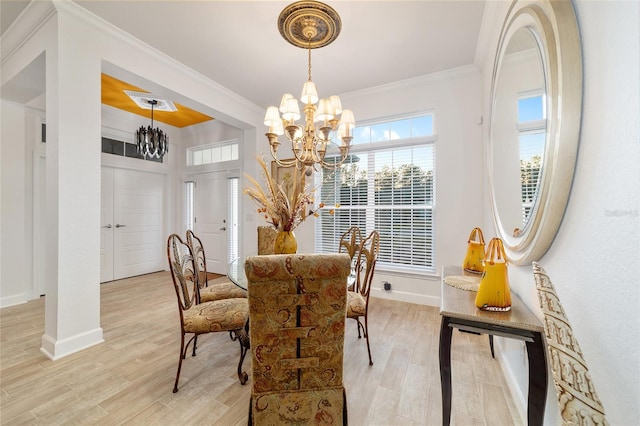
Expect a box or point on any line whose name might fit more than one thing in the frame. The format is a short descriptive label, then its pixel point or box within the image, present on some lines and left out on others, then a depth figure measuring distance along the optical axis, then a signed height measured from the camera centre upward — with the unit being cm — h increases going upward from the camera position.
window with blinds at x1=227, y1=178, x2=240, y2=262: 477 -17
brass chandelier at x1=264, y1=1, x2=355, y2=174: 201 +88
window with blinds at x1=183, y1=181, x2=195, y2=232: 528 +4
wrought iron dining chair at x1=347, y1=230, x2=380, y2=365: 190 -63
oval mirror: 84 +38
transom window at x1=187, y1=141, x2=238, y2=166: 486 +115
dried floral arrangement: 188 +4
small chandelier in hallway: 370 +102
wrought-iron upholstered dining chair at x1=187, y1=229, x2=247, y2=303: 220 -74
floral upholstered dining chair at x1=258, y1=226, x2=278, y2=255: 290 -33
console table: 102 -52
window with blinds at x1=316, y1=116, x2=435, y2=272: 323 +18
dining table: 182 -53
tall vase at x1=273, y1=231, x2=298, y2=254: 194 -26
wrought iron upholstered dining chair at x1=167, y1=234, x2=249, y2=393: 169 -73
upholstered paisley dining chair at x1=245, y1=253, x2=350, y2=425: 103 -57
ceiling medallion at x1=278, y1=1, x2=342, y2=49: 196 +155
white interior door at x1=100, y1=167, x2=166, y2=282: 430 -25
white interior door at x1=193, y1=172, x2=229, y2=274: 489 -13
